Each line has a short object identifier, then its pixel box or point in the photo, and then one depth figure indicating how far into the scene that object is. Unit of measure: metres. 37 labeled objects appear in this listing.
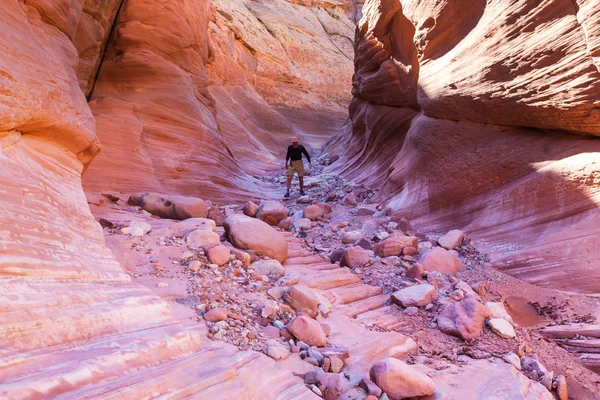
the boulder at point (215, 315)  2.98
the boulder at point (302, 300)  3.62
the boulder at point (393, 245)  5.56
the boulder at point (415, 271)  4.75
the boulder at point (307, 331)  3.10
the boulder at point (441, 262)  5.00
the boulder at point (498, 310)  3.94
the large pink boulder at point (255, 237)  4.71
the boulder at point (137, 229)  4.41
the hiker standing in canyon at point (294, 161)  9.75
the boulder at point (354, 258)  5.23
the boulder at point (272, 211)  6.91
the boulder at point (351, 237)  6.26
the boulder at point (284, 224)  6.80
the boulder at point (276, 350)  2.75
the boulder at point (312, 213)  7.38
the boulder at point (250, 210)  7.05
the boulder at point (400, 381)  2.69
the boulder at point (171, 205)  5.89
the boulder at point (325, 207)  7.91
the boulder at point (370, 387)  2.62
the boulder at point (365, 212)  7.90
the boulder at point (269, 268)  4.28
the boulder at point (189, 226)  4.64
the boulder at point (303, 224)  6.78
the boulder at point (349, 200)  8.91
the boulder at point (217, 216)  6.31
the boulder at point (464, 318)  3.61
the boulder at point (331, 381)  2.60
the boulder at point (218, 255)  4.08
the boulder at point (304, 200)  9.05
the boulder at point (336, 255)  5.45
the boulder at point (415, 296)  4.13
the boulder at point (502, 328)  3.61
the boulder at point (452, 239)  5.64
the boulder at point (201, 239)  4.34
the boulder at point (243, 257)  4.27
